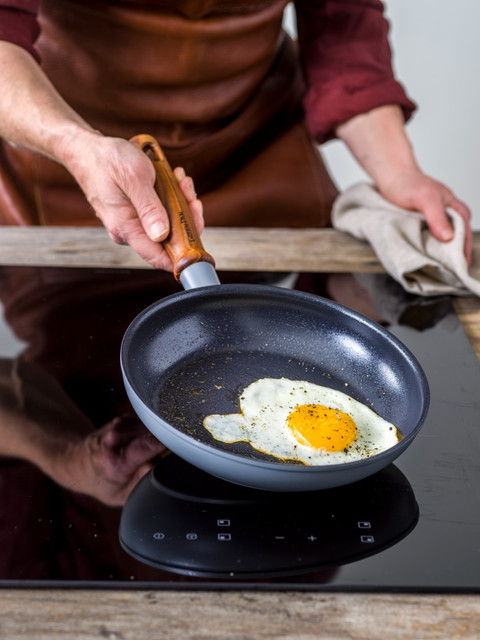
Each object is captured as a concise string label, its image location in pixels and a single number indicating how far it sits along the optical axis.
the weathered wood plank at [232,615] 0.57
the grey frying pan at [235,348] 0.81
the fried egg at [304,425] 0.74
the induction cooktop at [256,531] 0.62
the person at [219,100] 1.23
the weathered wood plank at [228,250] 1.22
